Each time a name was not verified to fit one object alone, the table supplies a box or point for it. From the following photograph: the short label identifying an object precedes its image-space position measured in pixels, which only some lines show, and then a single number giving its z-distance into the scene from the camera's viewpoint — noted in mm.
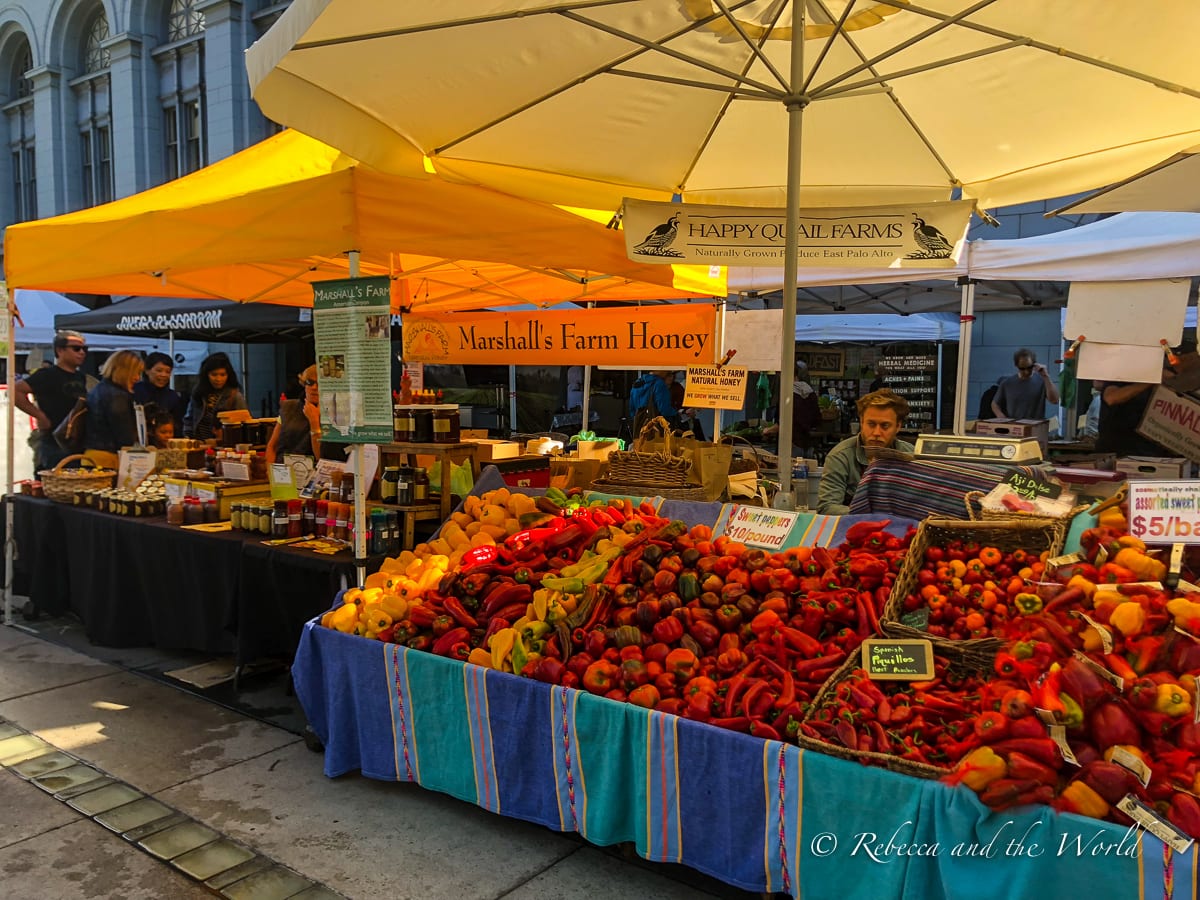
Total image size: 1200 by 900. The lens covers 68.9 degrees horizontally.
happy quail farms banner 4277
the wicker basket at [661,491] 5043
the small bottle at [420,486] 4840
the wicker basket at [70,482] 6285
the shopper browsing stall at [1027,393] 9852
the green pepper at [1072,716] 2260
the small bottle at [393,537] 4629
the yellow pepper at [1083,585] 2740
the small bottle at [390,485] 4844
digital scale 4047
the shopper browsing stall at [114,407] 7141
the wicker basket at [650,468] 5133
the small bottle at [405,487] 4797
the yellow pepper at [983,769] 2227
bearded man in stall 4785
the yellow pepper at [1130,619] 2459
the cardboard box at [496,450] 5434
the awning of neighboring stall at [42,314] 11461
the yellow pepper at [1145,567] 2803
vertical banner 3975
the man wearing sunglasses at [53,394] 7793
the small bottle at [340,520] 4762
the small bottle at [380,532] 4602
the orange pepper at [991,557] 3240
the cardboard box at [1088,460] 6340
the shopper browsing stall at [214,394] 8508
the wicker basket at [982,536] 3172
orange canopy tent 3928
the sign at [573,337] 6695
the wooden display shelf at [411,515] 4758
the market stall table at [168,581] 4742
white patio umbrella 3438
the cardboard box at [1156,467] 5805
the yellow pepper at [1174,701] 2219
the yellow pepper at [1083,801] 2141
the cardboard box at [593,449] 7016
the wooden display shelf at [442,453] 4828
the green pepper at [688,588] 3426
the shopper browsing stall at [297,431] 6797
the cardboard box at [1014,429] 7258
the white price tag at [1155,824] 2002
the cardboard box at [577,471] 6441
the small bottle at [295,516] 4996
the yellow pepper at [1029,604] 2891
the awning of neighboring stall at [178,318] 8773
